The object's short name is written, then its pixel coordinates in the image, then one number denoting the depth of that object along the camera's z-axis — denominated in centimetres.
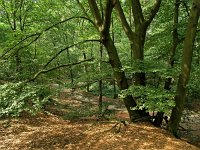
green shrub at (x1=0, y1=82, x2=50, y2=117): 427
